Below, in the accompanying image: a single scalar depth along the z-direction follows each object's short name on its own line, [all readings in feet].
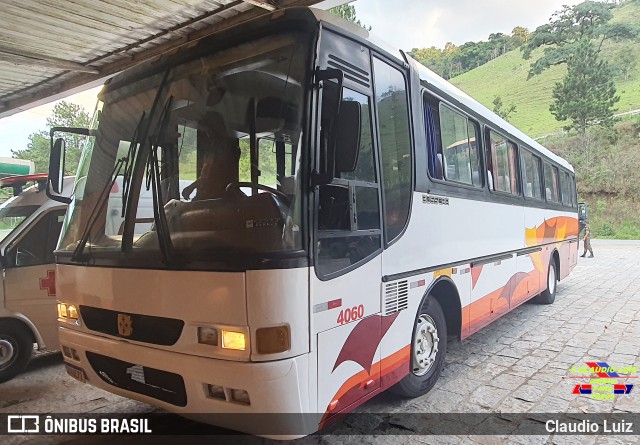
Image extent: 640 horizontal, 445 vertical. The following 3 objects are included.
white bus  8.21
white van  16.48
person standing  59.21
